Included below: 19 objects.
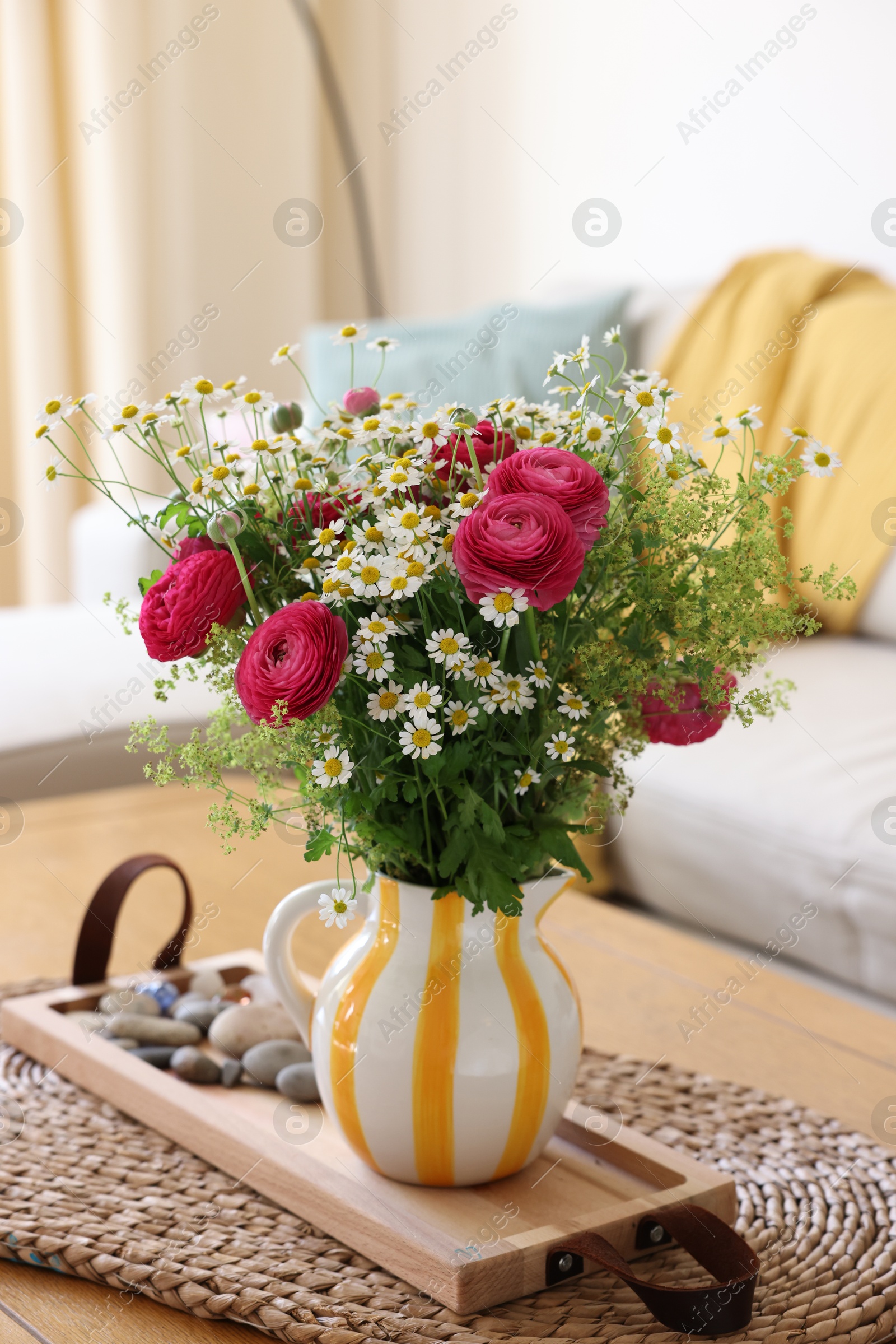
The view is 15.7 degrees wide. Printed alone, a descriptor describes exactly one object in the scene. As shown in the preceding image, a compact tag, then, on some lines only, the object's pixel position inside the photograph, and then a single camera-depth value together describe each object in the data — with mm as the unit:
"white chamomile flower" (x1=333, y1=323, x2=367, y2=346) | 1621
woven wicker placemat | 1569
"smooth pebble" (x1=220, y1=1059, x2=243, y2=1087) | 1777
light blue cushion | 3711
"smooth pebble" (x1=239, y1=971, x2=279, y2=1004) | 1906
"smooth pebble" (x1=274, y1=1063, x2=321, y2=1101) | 1752
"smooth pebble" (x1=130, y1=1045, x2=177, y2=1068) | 1810
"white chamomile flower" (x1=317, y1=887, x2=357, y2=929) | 1584
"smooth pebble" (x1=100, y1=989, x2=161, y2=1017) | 1879
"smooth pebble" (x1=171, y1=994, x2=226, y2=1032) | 1860
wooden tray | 1582
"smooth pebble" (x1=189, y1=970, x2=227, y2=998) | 1916
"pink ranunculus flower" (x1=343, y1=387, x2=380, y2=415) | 1642
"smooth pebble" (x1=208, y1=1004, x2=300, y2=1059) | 1816
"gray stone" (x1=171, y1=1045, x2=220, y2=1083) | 1780
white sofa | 2345
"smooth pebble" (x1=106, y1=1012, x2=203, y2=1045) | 1835
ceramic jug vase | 1613
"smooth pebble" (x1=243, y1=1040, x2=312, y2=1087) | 1774
